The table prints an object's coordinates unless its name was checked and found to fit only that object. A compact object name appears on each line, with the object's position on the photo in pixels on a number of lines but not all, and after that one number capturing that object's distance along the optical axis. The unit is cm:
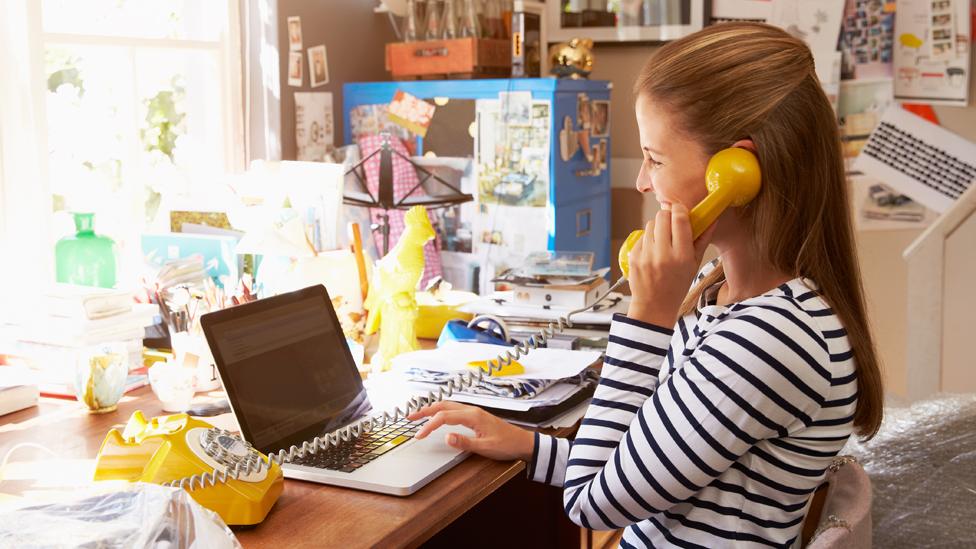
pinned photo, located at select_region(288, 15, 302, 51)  273
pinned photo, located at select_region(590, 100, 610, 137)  286
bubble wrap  173
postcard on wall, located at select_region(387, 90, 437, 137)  283
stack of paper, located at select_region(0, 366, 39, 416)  163
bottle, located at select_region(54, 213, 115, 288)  205
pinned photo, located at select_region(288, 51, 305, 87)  275
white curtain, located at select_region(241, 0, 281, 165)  267
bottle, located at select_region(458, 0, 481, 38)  288
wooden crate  284
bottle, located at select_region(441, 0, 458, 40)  290
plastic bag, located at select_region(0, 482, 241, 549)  85
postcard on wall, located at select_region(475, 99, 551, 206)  269
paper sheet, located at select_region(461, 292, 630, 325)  205
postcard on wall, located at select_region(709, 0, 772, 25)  321
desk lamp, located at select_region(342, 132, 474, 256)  265
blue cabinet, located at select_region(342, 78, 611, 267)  269
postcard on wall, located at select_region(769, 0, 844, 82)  317
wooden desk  115
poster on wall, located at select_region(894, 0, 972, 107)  307
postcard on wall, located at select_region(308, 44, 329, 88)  284
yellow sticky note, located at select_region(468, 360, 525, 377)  170
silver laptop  133
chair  109
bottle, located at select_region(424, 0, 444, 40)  294
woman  110
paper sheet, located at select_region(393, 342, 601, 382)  173
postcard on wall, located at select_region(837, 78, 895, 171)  318
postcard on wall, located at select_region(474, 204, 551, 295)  274
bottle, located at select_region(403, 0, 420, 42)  295
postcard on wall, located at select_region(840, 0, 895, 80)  314
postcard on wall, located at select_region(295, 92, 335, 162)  280
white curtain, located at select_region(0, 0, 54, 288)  208
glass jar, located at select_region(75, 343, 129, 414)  162
